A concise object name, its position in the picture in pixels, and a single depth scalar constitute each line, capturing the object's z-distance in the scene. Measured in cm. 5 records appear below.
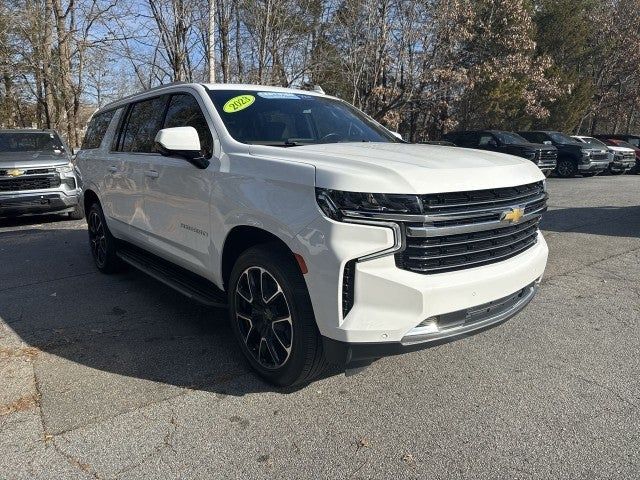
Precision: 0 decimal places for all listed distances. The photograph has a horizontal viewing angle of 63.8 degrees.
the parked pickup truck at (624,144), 2528
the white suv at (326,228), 259
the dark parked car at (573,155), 1939
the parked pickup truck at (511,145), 1779
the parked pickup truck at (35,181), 896
